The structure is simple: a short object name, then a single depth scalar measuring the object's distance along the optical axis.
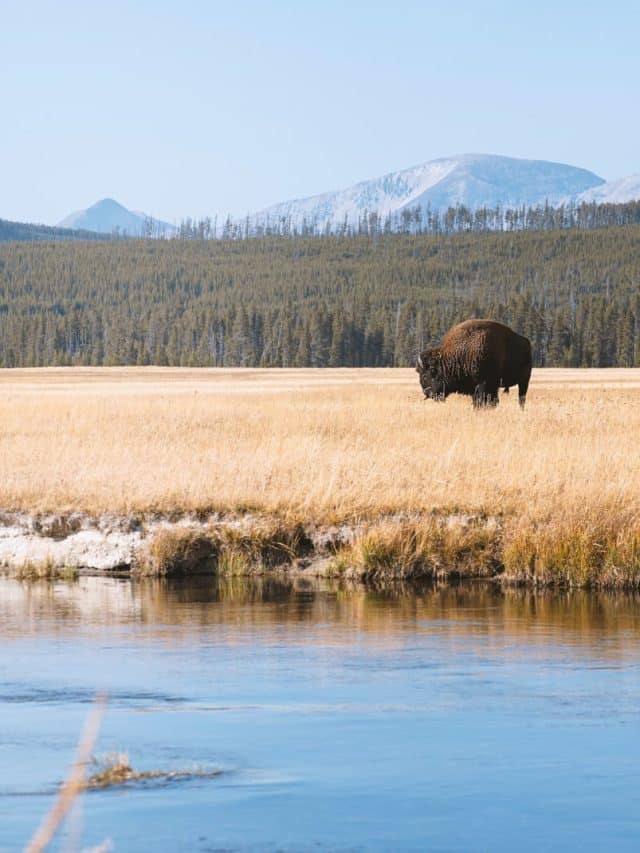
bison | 60.03
